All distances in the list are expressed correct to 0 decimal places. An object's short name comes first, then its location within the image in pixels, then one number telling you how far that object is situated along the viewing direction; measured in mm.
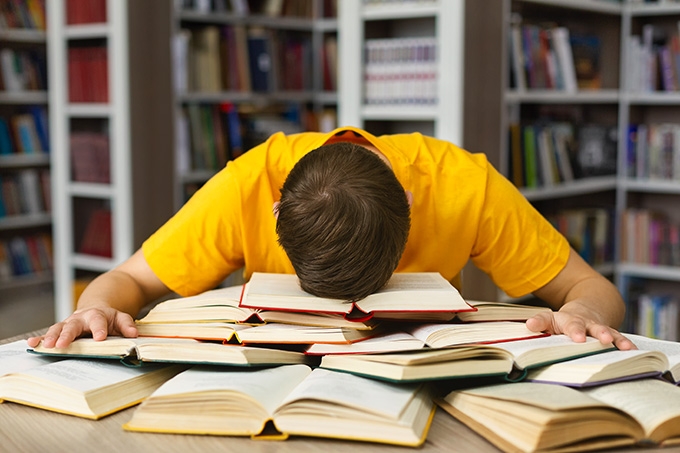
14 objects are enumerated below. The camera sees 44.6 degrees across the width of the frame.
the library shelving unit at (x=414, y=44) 2814
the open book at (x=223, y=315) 1006
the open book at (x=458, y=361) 853
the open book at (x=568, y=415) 767
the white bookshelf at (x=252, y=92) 4055
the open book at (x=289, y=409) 794
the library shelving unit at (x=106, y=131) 3414
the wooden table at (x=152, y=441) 794
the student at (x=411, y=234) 1408
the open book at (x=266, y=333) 951
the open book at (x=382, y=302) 975
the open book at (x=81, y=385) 876
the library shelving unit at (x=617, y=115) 3719
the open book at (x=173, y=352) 910
